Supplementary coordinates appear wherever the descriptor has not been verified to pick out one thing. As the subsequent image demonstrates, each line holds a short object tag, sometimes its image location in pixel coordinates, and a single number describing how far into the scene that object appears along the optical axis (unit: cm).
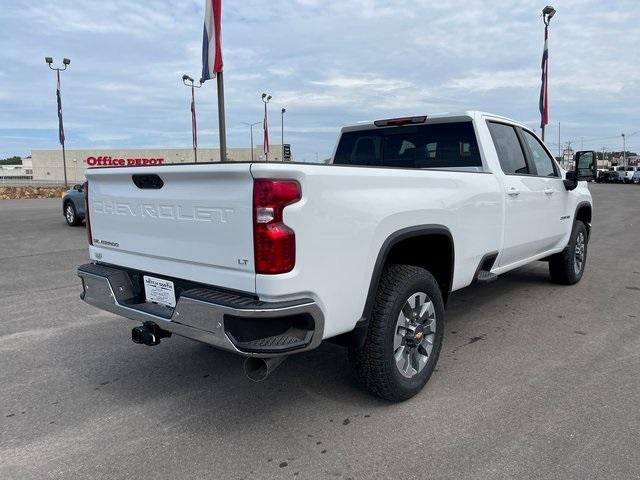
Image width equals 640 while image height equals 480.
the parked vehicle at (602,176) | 5378
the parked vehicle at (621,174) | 5200
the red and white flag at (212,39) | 959
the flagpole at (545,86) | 1999
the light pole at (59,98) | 3503
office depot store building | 6844
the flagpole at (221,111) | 1005
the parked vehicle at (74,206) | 1390
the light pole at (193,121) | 4124
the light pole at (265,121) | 3056
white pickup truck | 267
